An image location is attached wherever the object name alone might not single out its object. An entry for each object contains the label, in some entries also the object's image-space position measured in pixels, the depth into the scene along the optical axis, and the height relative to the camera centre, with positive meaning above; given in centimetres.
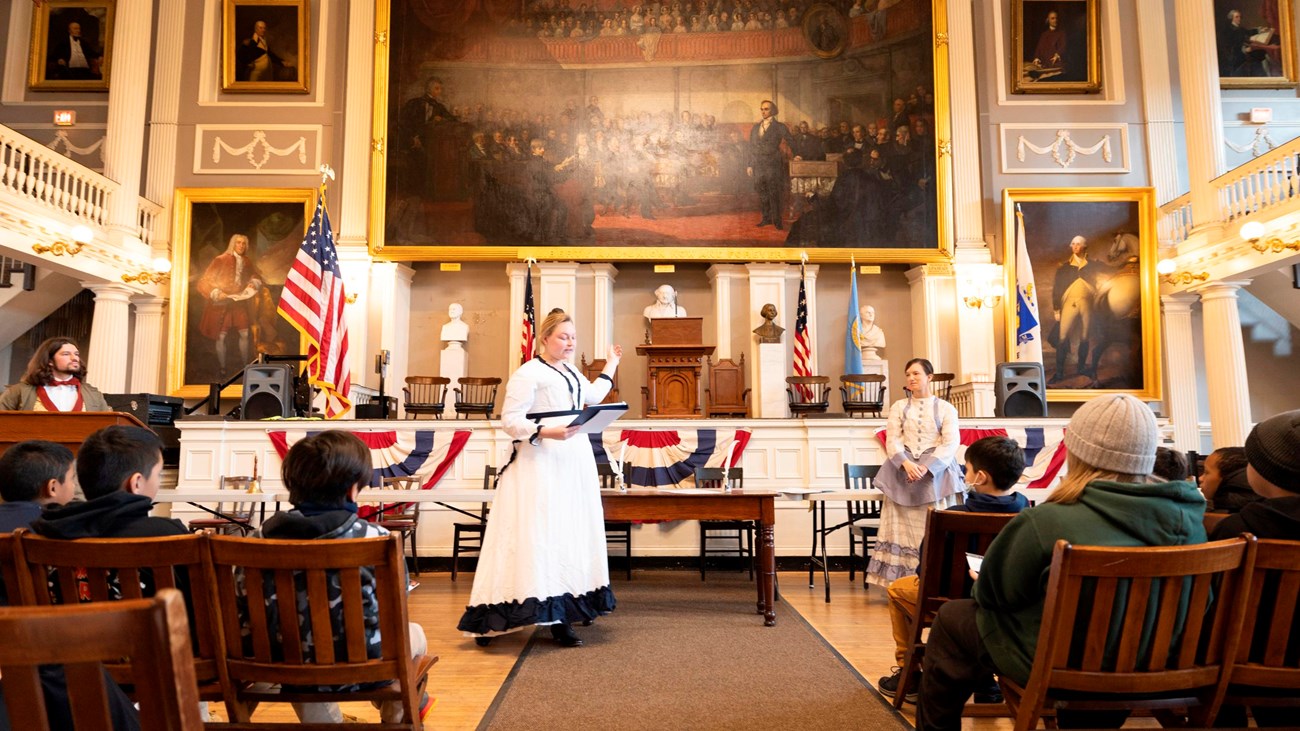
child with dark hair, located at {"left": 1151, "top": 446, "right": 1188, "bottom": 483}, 332 -16
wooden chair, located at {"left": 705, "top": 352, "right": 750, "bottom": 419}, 1148 +49
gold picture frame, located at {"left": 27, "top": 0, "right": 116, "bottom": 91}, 1317 +600
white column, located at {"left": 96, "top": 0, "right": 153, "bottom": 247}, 1125 +435
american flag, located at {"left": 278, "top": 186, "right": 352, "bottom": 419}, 912 +130
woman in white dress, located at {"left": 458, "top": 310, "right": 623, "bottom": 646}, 421 -48
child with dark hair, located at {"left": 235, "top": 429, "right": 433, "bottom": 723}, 229 -19
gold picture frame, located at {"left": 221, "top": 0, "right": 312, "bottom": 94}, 1262 +573
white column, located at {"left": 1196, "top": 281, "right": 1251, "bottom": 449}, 1012 +72
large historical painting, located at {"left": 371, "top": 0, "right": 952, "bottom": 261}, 1209 +430
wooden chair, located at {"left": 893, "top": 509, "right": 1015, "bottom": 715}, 281 -44
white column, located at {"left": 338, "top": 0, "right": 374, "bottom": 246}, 1217 +438
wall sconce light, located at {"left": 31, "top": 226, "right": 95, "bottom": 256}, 963 +213
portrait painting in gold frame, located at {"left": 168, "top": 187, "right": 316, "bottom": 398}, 1184 +212
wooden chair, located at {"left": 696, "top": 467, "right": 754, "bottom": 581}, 714 -90
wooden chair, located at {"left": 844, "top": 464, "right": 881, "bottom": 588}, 640 -72
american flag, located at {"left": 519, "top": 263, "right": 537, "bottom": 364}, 1145 +136
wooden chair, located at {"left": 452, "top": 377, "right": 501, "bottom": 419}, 1105 +42
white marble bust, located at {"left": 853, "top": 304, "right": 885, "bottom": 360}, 1220 +131
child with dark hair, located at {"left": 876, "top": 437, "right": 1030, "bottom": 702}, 331 -26
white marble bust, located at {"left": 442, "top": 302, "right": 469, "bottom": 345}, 1226 +142
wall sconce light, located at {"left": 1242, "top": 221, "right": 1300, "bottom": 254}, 917 +200
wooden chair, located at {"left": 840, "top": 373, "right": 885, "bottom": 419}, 1083 +39
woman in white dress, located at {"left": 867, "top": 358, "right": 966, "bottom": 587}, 546 -32
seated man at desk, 614 +35
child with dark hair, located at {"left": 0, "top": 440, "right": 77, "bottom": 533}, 250 -15
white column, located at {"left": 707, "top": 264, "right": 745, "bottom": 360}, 1233 +189
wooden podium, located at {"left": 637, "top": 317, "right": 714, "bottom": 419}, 1055 +68
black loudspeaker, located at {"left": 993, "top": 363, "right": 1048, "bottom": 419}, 975 +40
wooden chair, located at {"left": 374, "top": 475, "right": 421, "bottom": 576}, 662 -74
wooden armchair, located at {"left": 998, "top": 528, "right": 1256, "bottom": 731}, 183 -46
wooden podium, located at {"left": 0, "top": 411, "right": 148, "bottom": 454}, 555 +3
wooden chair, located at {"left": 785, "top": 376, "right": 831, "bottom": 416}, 1091 +42
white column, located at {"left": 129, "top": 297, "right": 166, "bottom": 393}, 1188 +117
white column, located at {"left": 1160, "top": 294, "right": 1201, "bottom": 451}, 1175 +100
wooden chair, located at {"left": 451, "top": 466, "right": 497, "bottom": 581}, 699 -96
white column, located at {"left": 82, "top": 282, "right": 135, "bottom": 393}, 1107 +116
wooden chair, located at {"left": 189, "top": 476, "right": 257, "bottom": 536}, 651 -73
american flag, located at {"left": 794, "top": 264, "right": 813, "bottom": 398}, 1134 +108
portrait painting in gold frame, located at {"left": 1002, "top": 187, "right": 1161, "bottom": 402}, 1162 +192
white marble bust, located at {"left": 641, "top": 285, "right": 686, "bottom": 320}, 1207 +173
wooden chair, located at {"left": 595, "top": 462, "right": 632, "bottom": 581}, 727 -89
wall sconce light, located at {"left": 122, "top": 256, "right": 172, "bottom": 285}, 1155 +216
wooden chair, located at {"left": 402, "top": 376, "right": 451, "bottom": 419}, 1102 +44
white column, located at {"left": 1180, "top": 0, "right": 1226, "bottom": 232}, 1065 +408
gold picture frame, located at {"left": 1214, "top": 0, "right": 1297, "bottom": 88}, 1288 +575
